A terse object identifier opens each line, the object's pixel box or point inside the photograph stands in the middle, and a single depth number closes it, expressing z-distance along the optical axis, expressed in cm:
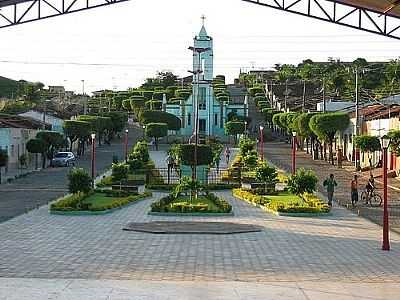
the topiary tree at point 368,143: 4381
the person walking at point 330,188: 2875
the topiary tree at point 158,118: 7769
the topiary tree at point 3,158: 4312
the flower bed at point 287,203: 2573
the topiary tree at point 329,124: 5262
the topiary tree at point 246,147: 4844
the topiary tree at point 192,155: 3400
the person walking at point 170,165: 3961
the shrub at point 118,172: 3547
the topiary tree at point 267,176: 3312
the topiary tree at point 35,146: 5166
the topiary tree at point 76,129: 6181
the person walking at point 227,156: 5433
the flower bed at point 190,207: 2602
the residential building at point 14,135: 5047
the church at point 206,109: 8712
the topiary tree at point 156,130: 7025
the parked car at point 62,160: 5588
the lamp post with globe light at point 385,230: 1770
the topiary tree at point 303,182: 2898
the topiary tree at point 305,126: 5731
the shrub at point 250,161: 4350
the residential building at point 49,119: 7082
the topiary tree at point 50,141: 5319
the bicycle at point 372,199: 3034
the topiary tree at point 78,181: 2891
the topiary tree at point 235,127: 7556
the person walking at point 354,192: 2953
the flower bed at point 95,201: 2619
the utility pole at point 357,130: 5029
